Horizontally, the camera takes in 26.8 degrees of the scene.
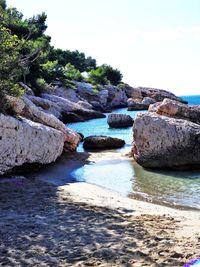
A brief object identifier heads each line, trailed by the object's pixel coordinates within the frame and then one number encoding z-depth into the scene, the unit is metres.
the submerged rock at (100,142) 23.28
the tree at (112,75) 93.40
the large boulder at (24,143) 14.24
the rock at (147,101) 71.12
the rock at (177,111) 21.19
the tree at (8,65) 13.93
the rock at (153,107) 26.25
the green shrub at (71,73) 68.85
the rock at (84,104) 54.63
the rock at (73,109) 46.62
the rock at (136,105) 67.44
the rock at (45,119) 19.73
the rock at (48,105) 39.41
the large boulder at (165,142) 16.84
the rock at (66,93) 57.28
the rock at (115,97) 77.75
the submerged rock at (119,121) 38.69
